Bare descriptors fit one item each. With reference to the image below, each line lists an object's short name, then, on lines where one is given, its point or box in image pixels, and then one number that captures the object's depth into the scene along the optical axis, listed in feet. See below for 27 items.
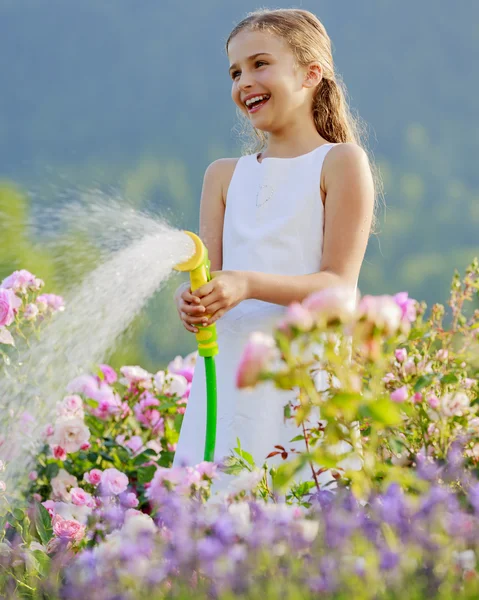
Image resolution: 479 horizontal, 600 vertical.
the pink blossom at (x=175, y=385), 22.23
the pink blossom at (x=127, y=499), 12.49
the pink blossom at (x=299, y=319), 8.58
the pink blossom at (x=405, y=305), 12.98
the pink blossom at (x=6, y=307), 17.96
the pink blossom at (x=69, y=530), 14.22
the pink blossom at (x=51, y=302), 20.46
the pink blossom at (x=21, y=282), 19.37
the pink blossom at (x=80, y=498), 16.07
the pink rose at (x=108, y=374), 23.21
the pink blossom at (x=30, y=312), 19.91
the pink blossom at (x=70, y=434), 19.87
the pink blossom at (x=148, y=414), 22.23
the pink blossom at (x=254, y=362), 8.71
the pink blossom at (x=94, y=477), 18.12
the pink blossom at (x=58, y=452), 20.14
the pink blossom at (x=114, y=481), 14.29
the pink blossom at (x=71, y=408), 20.76
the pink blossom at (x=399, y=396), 10.32
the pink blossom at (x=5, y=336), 18.05
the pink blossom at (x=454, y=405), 10.89
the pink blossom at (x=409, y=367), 14.29
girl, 15.25
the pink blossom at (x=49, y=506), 17.10
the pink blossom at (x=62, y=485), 19.56
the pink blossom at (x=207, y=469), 10.65
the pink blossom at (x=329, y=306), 8.79
